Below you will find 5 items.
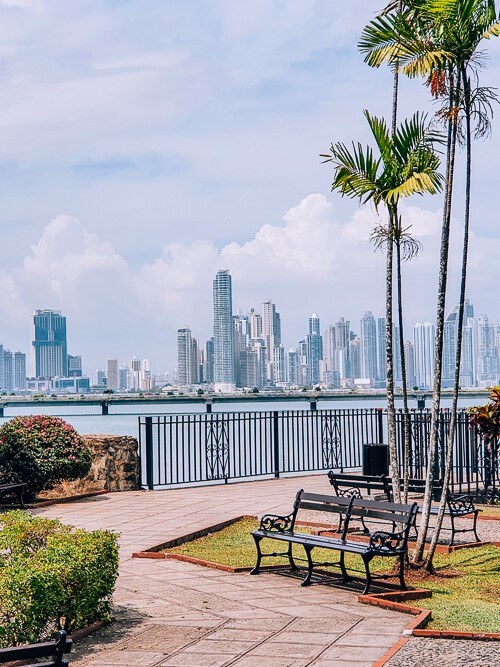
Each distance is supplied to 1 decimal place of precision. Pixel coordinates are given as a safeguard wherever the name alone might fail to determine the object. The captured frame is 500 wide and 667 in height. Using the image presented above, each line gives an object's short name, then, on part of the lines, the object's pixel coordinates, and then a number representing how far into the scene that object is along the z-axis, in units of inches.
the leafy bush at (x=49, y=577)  239.1
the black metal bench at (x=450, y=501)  411.8
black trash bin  587.8
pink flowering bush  565.0
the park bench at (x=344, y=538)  319.9
